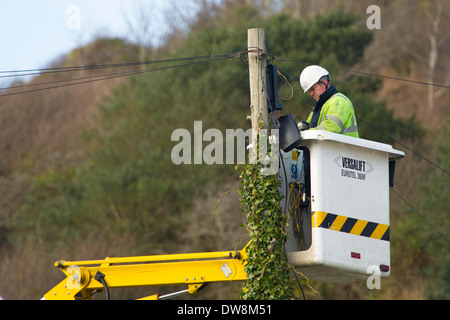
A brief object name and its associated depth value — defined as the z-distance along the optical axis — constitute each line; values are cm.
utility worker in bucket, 1769
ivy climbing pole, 1717
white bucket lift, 1659
